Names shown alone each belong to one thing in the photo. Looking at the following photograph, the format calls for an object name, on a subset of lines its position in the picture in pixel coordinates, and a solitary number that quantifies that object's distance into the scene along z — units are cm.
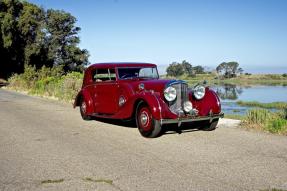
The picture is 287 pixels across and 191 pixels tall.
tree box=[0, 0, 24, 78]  4809
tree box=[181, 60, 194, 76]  10812
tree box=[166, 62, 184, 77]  10041
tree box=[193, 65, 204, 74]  10926
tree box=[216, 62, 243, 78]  11788
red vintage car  838
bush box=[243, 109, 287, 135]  916
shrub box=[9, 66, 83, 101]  2096
